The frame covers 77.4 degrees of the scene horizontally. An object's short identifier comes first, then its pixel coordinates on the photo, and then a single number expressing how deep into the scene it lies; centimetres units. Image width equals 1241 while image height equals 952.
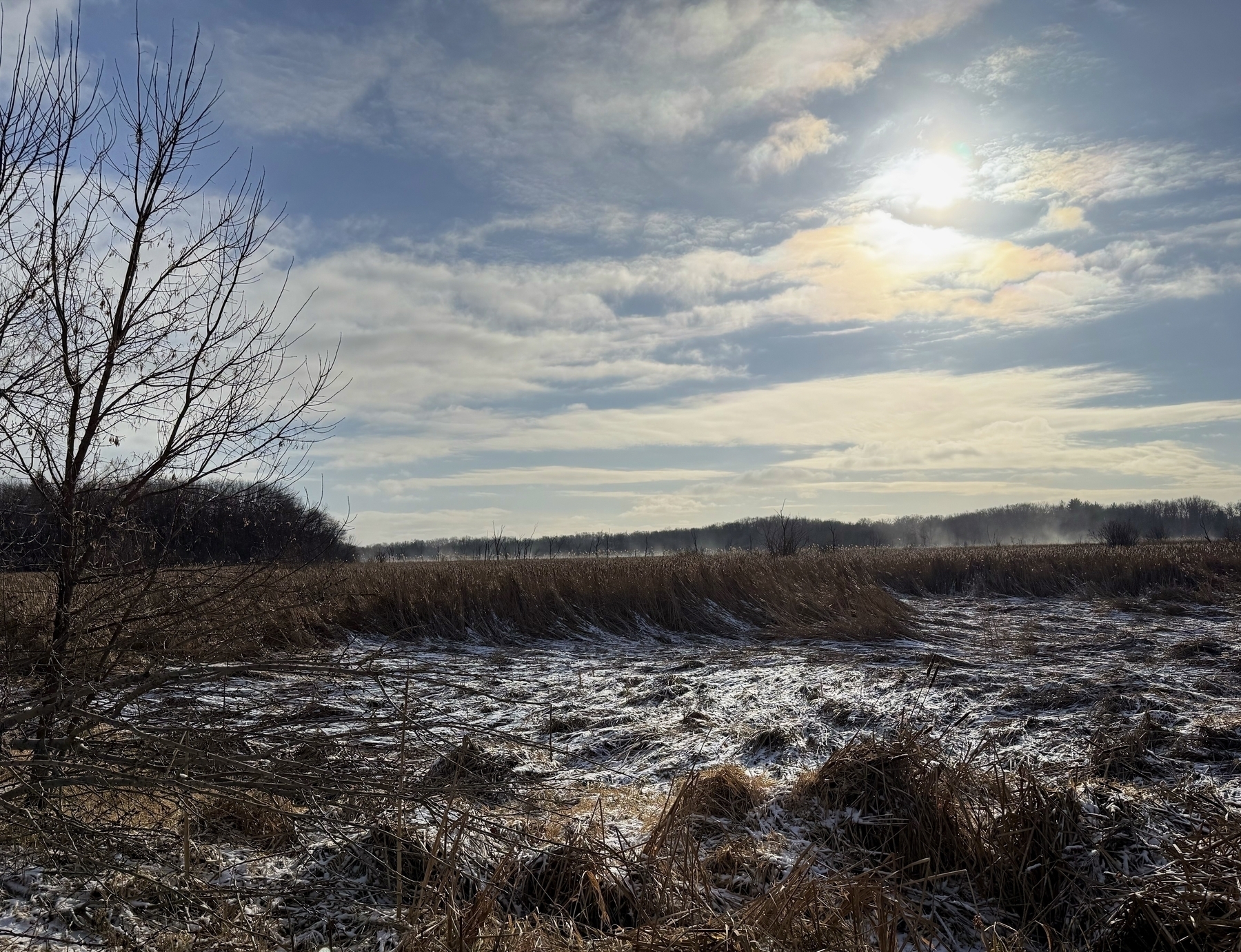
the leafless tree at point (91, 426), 466
